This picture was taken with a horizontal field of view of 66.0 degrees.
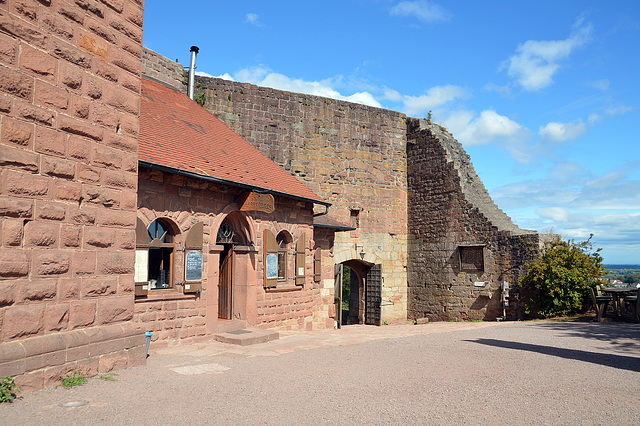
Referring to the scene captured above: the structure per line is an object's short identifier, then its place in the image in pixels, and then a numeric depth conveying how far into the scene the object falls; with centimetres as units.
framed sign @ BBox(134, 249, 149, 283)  799
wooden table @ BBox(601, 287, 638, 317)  1160
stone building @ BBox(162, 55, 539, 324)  1616
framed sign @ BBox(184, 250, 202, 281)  899
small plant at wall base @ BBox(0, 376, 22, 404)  425
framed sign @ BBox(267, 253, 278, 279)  1113
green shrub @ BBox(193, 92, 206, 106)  1552
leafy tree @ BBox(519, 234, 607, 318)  1340
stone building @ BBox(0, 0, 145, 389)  461
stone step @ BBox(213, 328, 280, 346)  869
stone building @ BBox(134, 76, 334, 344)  864
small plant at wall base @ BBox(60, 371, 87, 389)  491
